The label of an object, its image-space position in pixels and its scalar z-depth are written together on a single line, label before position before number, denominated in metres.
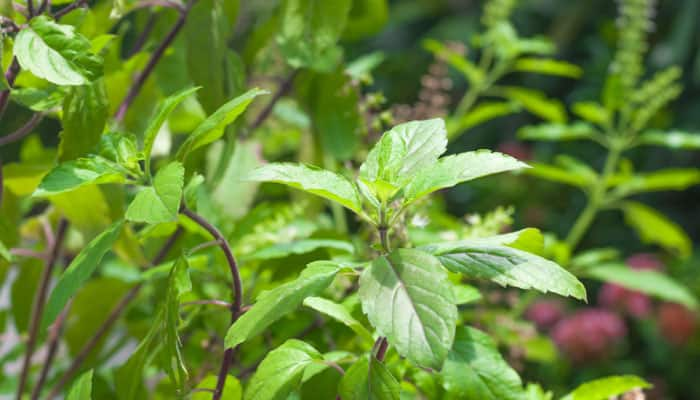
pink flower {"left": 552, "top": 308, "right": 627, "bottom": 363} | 2.46
